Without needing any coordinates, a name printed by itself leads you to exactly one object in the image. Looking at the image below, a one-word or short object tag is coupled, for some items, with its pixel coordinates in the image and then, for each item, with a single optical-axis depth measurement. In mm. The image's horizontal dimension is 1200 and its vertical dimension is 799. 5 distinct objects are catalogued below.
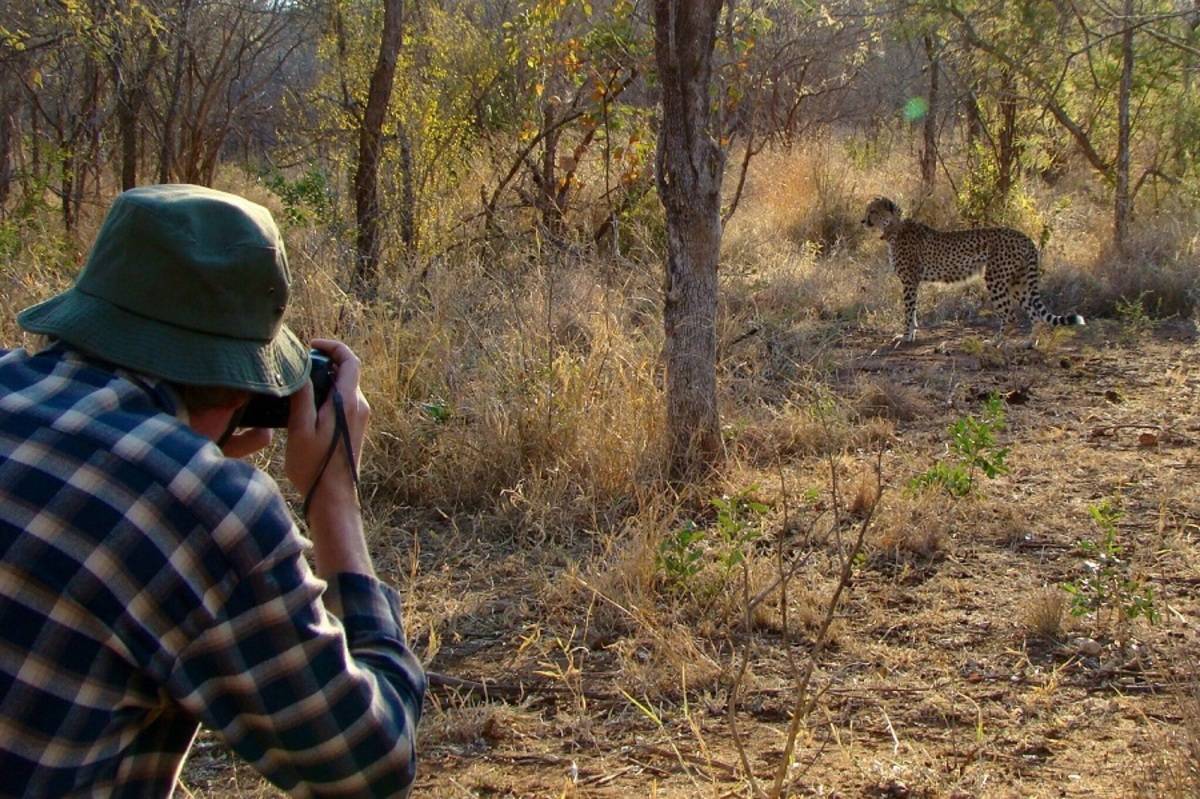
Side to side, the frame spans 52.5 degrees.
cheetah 9102
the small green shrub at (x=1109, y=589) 3602
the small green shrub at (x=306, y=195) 7309
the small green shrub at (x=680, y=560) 3928
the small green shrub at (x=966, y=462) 4707
